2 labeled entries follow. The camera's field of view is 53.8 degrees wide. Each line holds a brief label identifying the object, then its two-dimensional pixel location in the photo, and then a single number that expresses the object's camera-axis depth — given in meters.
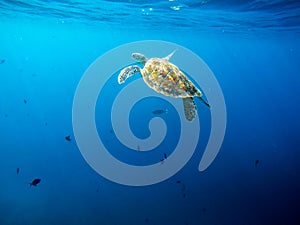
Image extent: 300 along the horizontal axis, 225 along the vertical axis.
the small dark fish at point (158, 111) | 10.65
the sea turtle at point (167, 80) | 6.54
